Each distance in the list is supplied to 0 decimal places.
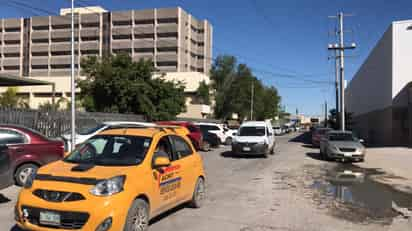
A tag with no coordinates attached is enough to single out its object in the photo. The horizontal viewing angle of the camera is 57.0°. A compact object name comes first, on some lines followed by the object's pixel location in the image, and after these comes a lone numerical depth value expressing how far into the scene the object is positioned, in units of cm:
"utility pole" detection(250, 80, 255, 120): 6889
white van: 1928
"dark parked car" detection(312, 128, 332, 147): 2973
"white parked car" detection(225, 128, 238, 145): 2966
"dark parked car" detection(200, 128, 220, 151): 2361
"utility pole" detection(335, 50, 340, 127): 4297
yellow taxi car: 482
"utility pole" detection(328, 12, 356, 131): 3328
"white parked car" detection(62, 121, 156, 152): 1496
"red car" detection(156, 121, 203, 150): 2183
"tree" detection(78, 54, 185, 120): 3119
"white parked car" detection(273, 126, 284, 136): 5515
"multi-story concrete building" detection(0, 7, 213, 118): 8044
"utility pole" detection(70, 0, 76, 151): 1695
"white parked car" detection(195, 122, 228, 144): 2584
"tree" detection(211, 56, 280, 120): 7262
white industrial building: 2950
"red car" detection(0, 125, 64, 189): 942
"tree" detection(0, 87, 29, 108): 4366
